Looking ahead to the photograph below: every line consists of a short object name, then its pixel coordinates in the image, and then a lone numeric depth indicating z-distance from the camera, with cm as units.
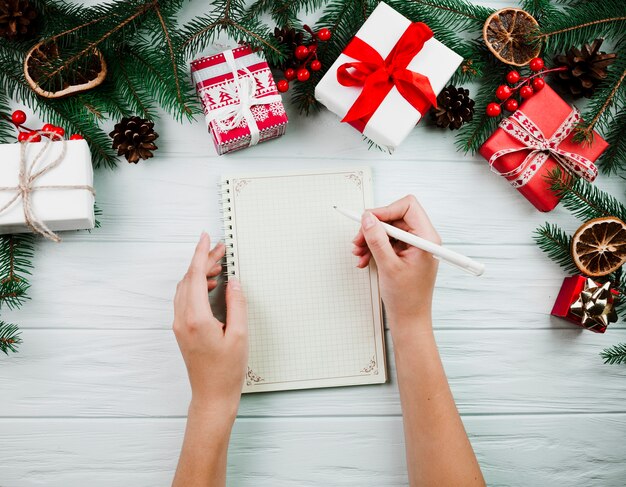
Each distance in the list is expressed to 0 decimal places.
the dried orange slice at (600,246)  100
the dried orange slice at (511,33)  100
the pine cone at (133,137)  97
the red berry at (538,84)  101
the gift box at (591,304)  100
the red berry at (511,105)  102
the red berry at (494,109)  102
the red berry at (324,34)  96
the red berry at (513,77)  101
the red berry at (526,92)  101
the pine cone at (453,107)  101
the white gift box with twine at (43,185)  89
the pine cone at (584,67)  100
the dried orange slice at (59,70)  93
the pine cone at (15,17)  92
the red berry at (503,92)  101
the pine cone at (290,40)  98
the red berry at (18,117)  96
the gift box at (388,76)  92
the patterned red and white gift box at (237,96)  96
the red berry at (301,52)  97
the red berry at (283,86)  100
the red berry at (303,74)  97
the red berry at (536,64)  100
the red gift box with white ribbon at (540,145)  101
